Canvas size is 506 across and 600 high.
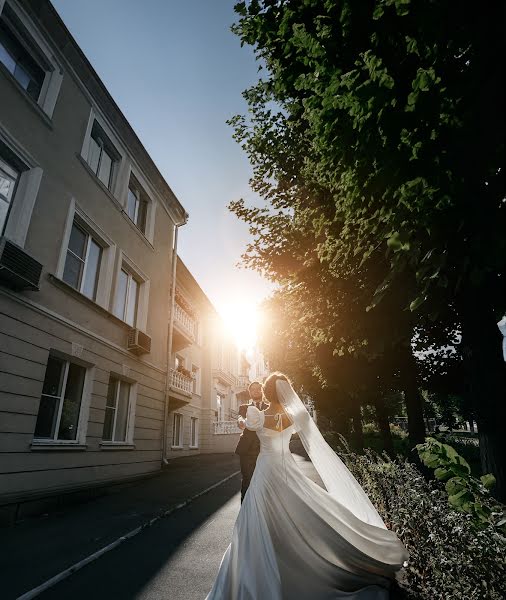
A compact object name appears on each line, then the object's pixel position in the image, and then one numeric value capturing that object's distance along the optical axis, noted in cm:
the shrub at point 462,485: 316
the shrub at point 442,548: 267
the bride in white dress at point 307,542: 307
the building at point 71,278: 690
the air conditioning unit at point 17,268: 641
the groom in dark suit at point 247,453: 689
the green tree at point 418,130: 304
